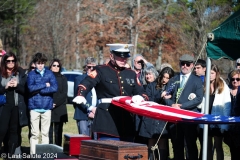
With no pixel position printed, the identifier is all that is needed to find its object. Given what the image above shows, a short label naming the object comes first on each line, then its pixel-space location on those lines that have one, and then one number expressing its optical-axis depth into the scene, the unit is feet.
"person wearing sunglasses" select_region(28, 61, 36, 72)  48.42
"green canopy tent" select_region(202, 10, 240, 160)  35.74
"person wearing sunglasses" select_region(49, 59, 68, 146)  50.55
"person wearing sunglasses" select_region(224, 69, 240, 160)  37.83
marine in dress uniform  33.96
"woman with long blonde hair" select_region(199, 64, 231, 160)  39.44
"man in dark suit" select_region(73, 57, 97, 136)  45.67
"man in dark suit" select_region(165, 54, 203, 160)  40.49
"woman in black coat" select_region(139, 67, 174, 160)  42.29
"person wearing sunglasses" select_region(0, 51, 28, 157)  43.79
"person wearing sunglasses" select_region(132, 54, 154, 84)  49.27
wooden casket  29.12
